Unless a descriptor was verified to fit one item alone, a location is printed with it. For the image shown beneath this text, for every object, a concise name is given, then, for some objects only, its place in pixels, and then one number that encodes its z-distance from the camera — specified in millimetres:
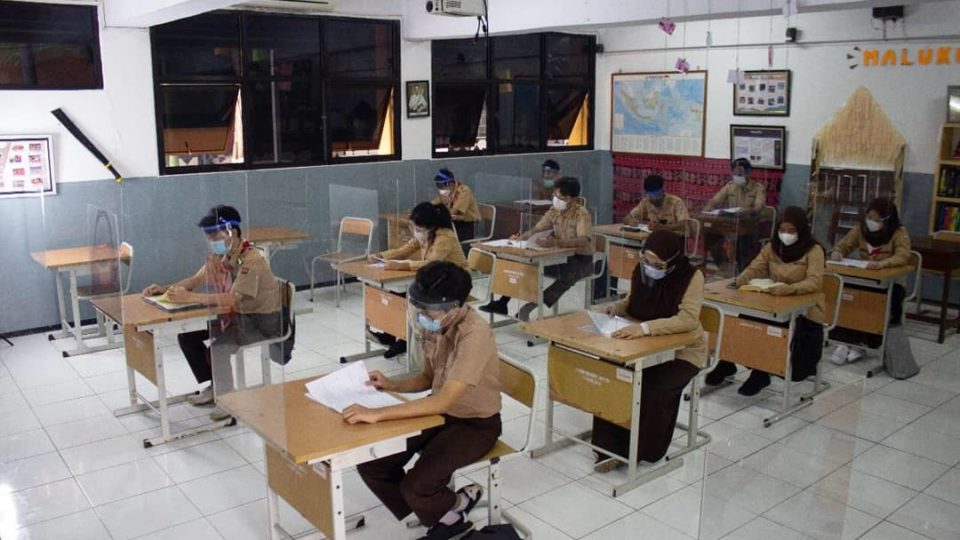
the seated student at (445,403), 2941
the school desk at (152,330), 4180
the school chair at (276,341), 4441
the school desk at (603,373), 3709
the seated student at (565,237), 6238
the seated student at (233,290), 4348
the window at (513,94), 8688
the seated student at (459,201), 7363
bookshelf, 6684
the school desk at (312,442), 2600
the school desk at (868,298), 5301
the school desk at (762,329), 4531
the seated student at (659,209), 6879
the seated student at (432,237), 5254
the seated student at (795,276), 4723
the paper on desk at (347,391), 2906
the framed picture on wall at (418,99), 8234
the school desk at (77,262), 5730
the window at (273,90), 6926
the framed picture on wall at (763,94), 7820
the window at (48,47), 6020
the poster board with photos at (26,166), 6055
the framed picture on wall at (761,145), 7918
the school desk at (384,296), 5289
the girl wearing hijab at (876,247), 5508
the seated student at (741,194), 7316
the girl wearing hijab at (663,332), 3855
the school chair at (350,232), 6672
